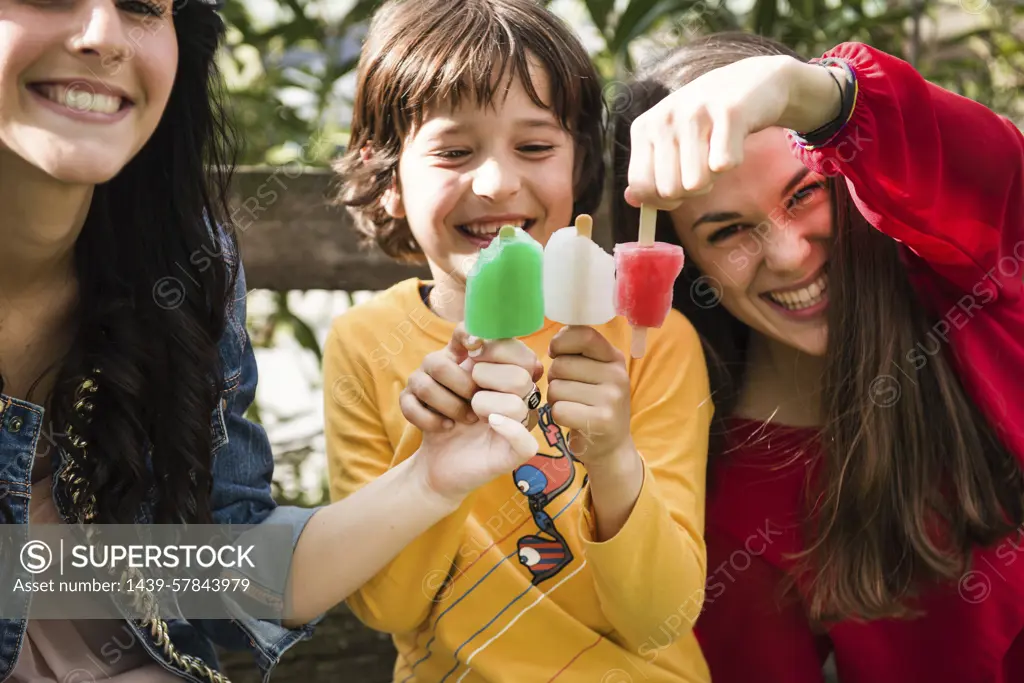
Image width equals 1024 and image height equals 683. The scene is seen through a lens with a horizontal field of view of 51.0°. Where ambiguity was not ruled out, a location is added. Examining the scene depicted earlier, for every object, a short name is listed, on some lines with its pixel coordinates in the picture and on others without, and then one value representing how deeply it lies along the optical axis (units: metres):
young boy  1.63
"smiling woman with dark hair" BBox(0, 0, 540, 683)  1.56
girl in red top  1.59
